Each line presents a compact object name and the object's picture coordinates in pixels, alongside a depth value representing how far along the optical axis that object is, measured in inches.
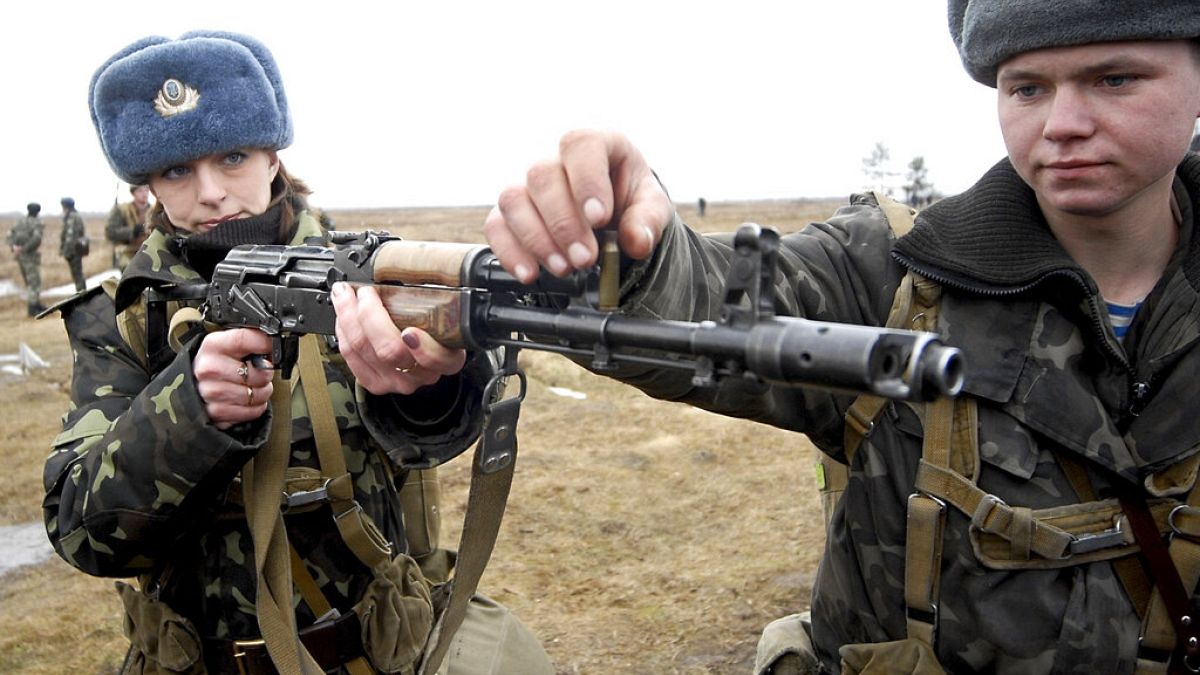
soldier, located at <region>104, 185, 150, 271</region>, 485.7
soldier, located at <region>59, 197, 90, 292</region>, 792.3
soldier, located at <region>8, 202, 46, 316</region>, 803.4
